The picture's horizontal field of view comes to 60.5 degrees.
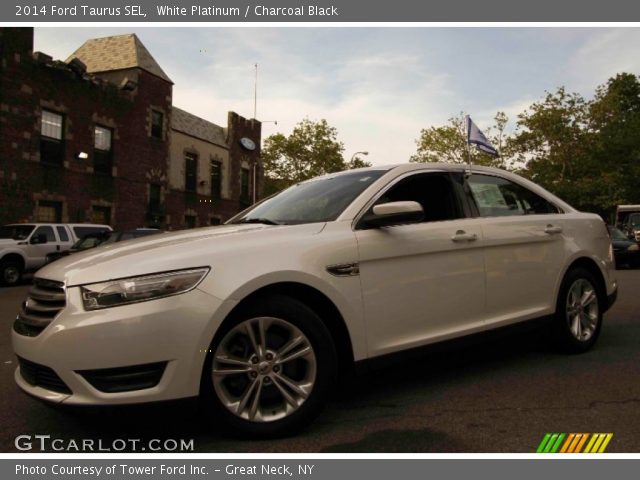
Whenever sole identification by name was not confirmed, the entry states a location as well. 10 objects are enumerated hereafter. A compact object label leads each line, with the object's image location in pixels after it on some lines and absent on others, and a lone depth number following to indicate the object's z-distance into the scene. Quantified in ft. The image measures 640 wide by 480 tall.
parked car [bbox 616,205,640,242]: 69.70
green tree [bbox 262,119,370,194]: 157.07
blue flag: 38.52
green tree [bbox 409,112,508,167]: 136.87
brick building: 61.52
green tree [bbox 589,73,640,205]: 115.24
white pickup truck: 44.04
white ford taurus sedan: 8.60
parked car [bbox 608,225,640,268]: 54.39
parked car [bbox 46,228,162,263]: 43.09
